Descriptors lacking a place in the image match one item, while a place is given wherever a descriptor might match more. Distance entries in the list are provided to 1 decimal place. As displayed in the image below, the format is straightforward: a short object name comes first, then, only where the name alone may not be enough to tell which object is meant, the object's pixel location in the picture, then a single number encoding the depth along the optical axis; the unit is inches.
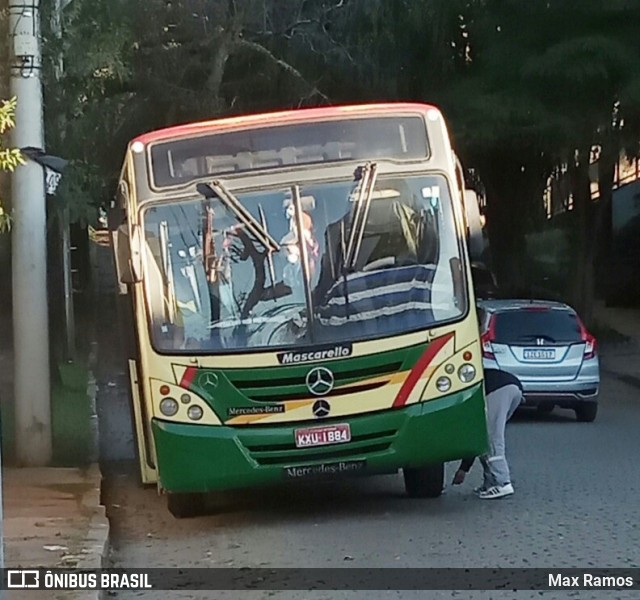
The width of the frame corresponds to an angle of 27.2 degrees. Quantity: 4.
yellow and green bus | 386.6
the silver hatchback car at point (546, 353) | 682.2
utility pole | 496.7
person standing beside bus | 433.4
